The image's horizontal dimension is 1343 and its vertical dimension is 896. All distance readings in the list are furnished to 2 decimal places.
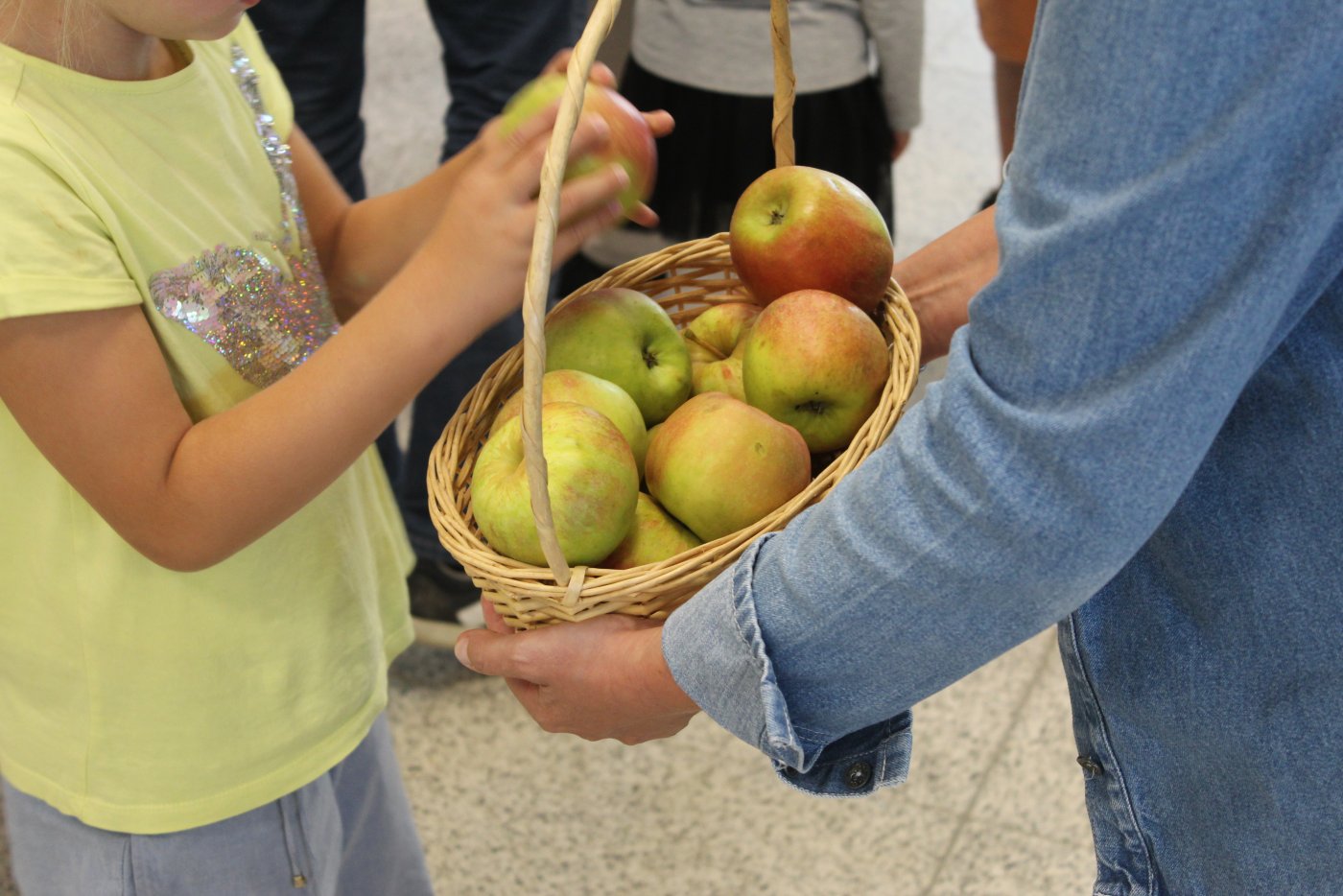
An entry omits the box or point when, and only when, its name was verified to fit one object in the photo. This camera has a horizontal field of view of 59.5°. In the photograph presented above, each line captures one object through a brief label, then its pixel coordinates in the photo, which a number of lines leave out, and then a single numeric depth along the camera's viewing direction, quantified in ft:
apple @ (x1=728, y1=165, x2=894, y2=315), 3.05
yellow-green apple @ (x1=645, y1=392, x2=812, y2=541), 2.65
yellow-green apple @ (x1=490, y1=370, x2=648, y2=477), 2.81
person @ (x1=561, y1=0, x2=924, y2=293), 5.61
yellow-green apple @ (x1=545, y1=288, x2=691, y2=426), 3.00
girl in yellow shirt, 2.47
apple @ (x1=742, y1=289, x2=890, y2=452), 2.76
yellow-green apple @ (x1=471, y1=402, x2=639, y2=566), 2.51
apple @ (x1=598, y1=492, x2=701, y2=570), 2.74
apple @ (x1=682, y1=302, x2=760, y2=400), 3.22
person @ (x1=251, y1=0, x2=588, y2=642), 4.98
